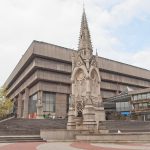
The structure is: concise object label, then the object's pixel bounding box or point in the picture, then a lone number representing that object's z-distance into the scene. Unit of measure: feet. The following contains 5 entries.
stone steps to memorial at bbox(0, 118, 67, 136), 63.00
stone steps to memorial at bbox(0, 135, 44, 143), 51.24
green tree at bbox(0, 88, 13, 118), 136.76
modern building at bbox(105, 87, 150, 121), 148.41
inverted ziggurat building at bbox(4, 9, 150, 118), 151.64
